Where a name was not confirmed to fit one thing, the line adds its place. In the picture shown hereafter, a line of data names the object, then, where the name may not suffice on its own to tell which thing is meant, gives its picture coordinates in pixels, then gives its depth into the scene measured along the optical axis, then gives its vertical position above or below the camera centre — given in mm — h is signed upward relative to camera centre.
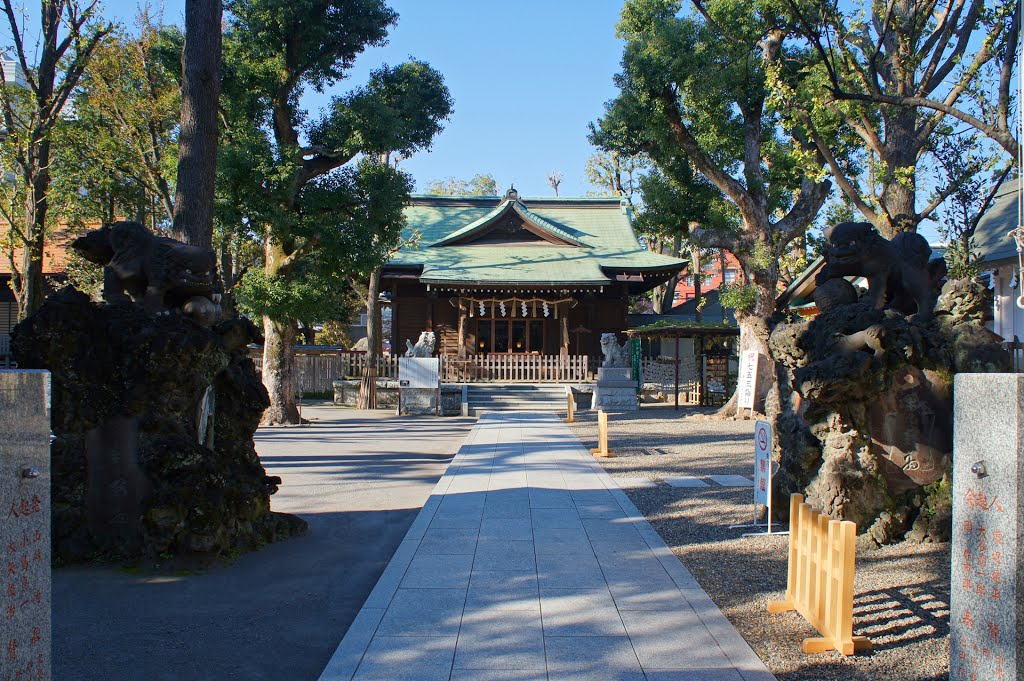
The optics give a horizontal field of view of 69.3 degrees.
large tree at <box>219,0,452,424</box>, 15711 +4449
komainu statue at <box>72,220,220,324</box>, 6289 +734
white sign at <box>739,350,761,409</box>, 15281 -494
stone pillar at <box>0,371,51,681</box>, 2768 -644
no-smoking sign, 6816 -1022
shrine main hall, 26094 +2536
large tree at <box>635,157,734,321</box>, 19547 +4079
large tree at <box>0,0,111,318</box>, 13453 +4611
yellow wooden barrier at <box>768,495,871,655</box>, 3992 -1306
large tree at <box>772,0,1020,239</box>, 8609 +3892
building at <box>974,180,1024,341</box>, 15336 +1843
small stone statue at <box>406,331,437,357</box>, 21859 +213
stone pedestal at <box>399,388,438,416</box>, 21328 -1358
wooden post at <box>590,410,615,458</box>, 12449 -1401
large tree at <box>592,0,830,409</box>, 17078 +5703
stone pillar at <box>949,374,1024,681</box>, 2975 -735
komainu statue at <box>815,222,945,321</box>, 6773 +814
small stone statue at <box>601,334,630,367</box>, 22141 +69
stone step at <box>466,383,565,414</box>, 22344 -1351
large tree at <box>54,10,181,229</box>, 16391 +5576
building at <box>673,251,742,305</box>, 53188 +5539
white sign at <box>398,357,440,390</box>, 21141 -485
